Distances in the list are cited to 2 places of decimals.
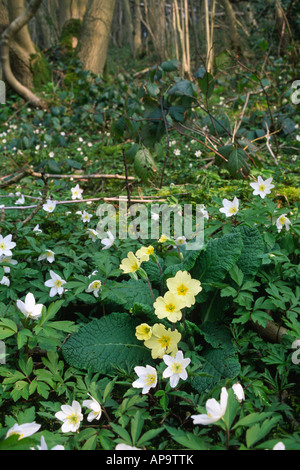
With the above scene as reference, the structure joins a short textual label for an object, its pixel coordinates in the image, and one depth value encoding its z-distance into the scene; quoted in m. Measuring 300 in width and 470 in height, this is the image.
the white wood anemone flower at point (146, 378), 0.56
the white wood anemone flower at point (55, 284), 0.68
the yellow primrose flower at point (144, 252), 0.63
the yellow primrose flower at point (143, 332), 0.59
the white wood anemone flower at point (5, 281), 0.70
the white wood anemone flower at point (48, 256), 0.75
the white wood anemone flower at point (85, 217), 0.90
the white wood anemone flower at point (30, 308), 0.60
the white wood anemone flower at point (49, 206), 0.89
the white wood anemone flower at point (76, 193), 1.01
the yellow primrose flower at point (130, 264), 0.62
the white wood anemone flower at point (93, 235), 0.79
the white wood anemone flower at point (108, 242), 0.74
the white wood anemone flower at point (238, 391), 0.53
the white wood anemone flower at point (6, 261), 0.72
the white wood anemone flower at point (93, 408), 0.54
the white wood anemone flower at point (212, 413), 0.49
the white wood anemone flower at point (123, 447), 0.50
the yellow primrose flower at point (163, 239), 0.66
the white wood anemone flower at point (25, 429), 0.51
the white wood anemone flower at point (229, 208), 0.74
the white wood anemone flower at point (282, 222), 0.70
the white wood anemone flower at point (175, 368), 0.56
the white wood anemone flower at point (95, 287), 0.66
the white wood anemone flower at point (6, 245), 0.72
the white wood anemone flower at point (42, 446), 0.49
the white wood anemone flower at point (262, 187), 0.79
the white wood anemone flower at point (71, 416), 0.55
